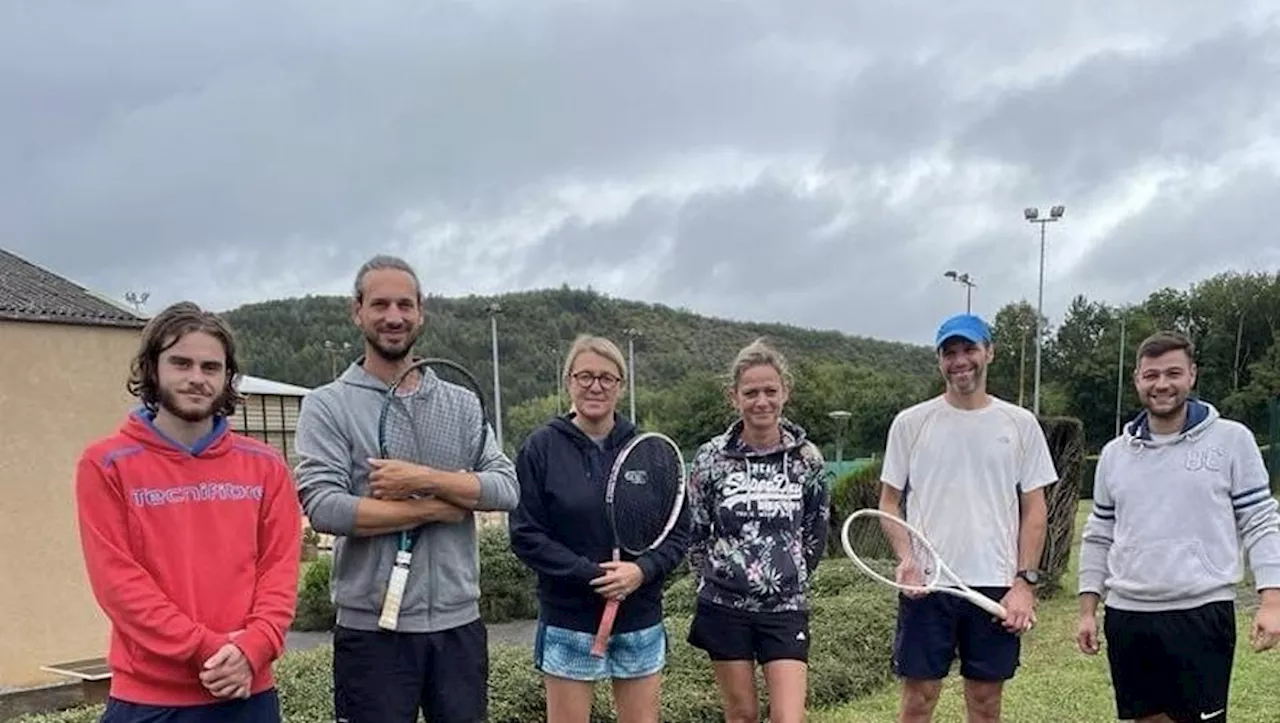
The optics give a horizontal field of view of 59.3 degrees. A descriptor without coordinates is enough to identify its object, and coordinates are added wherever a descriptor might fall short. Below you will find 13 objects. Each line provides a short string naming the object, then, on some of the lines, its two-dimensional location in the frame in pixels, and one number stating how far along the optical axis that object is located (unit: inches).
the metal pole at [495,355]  1331.2
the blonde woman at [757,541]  186.7
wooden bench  400.5
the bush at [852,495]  634.8
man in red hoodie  131.3
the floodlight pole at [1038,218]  1715.1
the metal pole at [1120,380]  2435.3
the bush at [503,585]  593.9
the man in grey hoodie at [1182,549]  176.2
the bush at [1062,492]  517.7
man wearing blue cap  186.9
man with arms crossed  148.0
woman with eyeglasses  173.8
